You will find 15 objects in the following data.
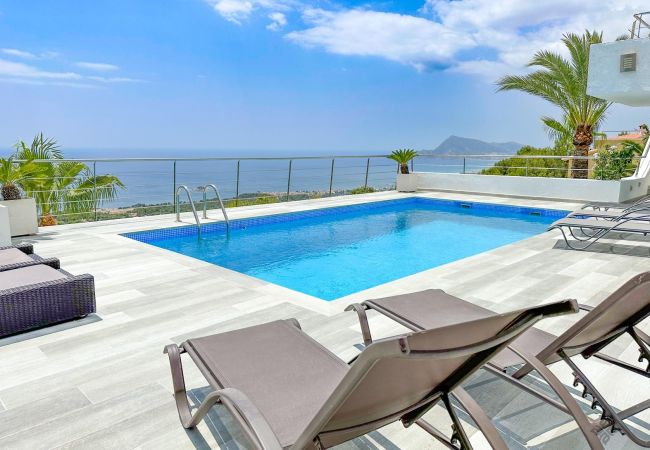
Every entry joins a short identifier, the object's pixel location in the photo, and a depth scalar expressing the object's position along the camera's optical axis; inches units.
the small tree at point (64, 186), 292.7
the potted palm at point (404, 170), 455.8
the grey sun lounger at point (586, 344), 67.4
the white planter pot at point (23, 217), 234.1
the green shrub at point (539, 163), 612.7
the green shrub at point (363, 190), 469.7
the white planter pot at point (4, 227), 195.8
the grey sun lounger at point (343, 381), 47.9
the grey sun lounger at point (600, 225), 209.6
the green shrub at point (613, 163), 390.6
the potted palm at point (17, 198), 231.8
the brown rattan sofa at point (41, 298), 116.5
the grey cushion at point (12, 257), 144.3
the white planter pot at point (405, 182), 456.8
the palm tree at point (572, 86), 472.4
